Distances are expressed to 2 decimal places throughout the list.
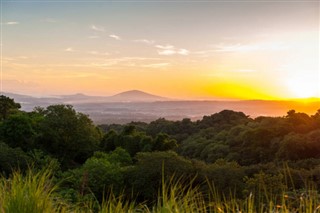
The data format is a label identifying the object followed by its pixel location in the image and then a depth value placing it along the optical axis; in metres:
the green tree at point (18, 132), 29.37
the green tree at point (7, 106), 37.39
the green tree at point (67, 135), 30.46
